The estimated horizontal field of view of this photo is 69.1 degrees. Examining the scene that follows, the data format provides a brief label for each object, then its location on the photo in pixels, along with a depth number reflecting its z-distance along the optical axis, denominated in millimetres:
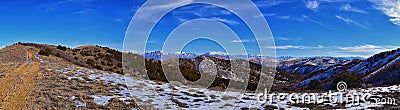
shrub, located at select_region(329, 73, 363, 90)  32972
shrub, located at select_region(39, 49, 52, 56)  36750
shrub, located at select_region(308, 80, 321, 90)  38706
